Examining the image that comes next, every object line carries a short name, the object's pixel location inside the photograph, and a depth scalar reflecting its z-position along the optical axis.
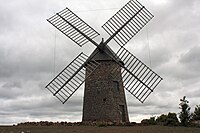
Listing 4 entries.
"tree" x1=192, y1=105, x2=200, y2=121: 35.70
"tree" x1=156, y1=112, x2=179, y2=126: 24.31
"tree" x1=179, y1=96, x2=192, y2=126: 25.75
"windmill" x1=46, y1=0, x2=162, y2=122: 23.42
